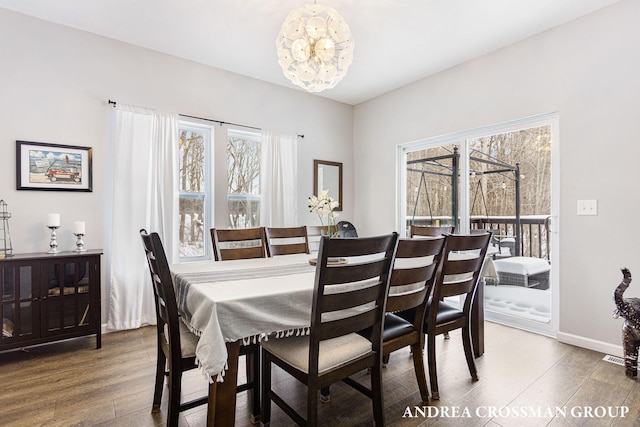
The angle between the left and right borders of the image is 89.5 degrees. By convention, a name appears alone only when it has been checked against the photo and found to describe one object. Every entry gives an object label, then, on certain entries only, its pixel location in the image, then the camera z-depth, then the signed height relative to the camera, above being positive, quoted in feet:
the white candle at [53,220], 8.66 -0.09
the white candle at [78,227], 9.06 -0.30
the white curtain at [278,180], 12.98 +1.46
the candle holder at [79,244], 9.10 -0.78
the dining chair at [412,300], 5.42 -1.48
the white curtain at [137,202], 9.97 +0.47
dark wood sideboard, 7.79 -2.07
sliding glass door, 9.96 +0.44
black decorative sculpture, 6.99 -2.38
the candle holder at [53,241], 8.70 -0.68
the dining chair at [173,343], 4.72 -2.00
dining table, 4.25 -1.41
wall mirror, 14.80 +1.79
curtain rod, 11.44 +3.54
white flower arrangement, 6.53 +0.22
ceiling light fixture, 6.96 +3.81
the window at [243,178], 12.61 +1.50
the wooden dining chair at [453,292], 6.27 -1.57
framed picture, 8.86 +1.43
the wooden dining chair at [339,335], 4.32 -1.71
